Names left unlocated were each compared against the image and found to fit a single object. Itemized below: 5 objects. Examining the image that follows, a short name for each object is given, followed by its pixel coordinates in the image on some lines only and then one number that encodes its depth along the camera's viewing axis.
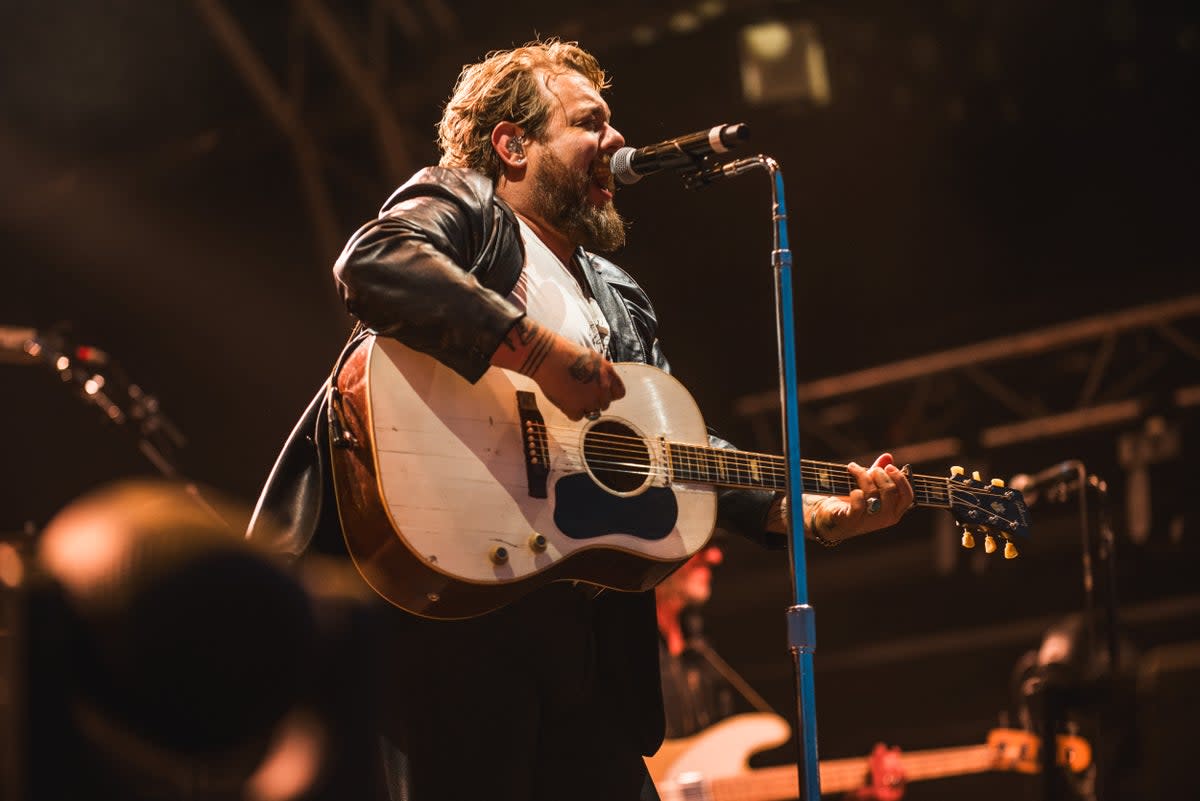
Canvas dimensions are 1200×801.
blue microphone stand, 2.59
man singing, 2.71
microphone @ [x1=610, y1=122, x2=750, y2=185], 2.94
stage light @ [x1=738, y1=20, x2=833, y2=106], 7.61
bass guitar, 6.26
